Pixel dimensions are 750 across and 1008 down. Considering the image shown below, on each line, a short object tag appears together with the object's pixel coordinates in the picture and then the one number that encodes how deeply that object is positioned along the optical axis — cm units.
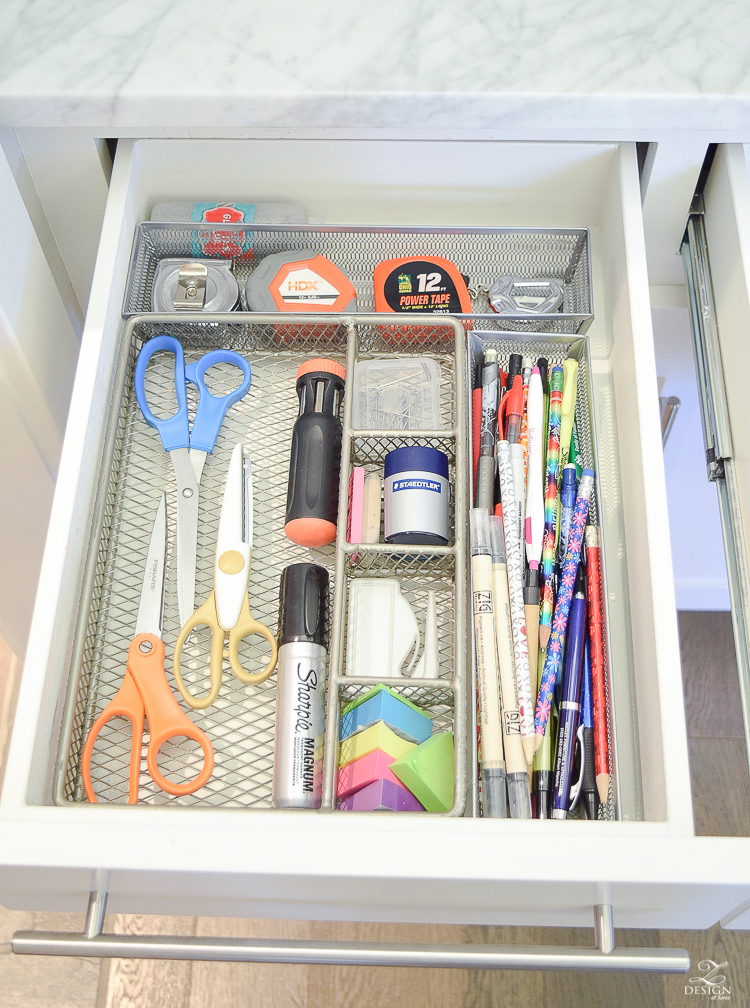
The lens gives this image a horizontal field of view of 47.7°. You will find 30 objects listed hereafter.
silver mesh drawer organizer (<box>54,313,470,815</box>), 57
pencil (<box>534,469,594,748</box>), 58
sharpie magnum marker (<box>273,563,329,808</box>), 54
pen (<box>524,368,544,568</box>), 64
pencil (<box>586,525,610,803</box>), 57
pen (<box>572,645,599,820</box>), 56
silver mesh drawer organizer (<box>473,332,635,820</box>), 61
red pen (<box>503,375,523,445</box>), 69
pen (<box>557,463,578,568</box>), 65
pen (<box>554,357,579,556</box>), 70
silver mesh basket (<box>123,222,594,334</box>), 74
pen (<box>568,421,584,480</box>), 70
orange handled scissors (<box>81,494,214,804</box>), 55
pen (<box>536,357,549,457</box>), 71
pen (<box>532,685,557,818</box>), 56
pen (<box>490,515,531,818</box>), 53
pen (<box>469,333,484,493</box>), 71
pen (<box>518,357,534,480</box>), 69
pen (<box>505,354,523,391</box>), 72
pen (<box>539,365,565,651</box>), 62
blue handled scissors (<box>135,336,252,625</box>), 64
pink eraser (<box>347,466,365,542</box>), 63
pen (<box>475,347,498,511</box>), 66
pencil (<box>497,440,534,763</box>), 55
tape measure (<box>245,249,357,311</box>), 74
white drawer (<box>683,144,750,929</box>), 63
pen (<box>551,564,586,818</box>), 56
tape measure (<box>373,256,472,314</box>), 74
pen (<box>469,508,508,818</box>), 54
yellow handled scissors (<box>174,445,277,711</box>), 59
